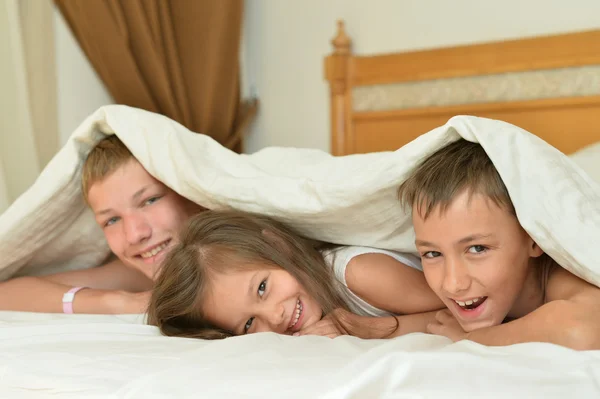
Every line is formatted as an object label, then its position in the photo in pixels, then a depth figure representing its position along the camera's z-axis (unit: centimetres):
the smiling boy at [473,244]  102
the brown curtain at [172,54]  251
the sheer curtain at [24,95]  226
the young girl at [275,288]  119
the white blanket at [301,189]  96
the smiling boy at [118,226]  146
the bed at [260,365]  71
